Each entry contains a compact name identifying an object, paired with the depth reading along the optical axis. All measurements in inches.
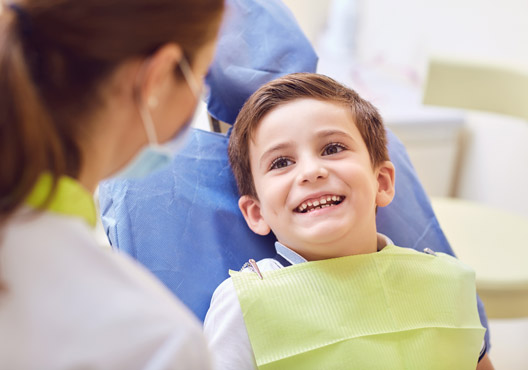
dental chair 51.8
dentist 27.8
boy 45.6
